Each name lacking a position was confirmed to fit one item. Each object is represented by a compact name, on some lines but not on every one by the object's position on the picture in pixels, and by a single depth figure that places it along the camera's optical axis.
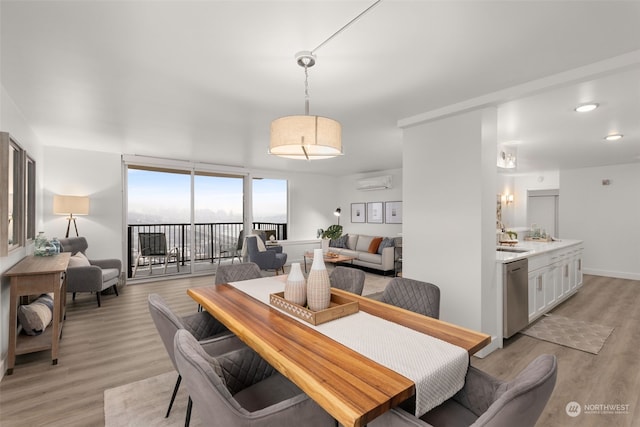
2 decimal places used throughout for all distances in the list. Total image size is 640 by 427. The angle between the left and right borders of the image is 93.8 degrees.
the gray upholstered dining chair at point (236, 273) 2.81
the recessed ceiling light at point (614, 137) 4.01
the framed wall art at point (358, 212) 7.97
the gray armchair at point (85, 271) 3.95
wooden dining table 0.98
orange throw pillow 6.77
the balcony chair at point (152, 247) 6.35
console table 2.52
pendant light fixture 1.86
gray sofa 6.27
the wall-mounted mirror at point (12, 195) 2.42
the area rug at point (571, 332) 3.06
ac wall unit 7.13
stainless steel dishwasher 3.04
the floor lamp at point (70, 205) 4.50
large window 6.32
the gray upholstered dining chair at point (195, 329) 1.60
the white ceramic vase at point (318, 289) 1.73
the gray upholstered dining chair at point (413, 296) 1.99
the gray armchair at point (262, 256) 5.80
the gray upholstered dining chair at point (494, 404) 0.89
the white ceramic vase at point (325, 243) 6.20
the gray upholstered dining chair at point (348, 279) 2.54
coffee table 5.83
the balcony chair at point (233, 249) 7.12
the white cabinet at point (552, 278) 3.57
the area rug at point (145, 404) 1.93
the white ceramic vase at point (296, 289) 1.84
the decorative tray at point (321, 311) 1.62
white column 2.84
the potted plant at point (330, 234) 6.03
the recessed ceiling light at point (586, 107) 2.95
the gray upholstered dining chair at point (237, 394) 1.03
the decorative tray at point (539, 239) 5.02
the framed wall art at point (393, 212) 7.02
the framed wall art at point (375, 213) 7.50
